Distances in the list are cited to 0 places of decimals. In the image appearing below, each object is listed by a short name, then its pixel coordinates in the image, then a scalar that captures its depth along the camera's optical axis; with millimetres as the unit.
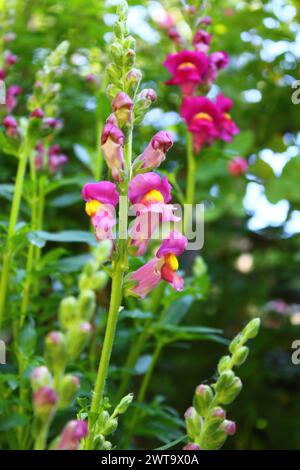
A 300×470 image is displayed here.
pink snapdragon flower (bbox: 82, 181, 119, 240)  757
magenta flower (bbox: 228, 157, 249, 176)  1217
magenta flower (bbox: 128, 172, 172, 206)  759
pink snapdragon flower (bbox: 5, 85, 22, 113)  1029
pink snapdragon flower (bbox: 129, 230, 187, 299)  769
